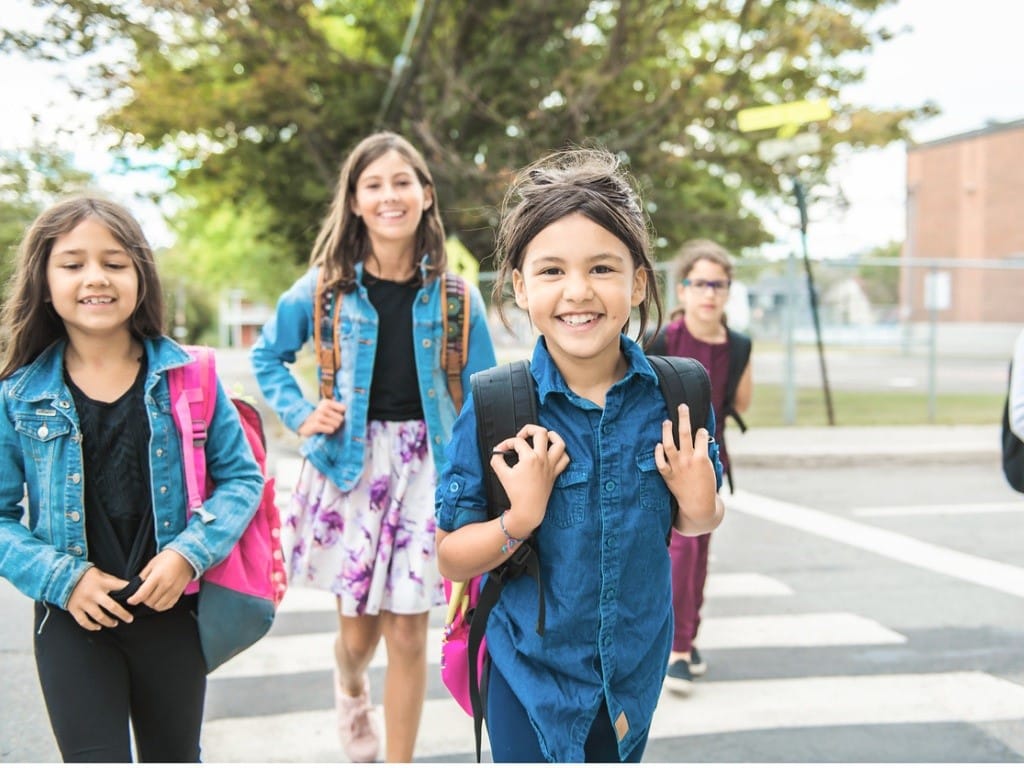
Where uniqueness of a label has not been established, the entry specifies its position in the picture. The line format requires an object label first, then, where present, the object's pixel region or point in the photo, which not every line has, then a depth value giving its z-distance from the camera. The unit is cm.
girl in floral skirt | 327
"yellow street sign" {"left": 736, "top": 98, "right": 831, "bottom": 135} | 1184
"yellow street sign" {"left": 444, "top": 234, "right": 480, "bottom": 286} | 1169
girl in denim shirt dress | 203
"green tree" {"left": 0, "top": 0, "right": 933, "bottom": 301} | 1364
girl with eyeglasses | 432
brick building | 4366
